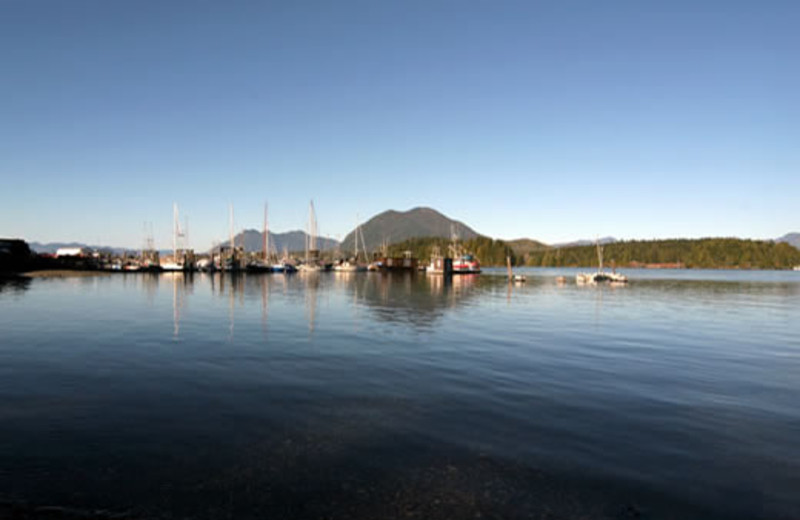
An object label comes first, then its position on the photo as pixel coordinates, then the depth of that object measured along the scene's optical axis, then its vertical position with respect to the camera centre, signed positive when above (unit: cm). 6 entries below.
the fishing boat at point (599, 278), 12344 -394
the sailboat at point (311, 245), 16820 +845
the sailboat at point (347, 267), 18612 -82
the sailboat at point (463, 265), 18725 -20
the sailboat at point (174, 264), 17354 +74
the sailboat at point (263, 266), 17430 -19
